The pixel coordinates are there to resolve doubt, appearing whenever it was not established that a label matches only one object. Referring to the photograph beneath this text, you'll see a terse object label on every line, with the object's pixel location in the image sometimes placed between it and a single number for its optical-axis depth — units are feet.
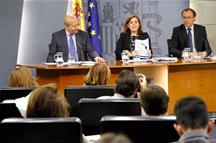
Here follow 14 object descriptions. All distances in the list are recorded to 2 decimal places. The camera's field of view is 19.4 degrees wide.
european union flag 37.54
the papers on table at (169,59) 29.40
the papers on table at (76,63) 27.60
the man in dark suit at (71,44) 30.19
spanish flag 36.49
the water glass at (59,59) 27.54
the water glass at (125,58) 28.86
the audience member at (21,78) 20.25
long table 27.83
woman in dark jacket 31.00
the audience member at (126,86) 17.11
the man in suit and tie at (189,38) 32.19
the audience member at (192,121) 9.10
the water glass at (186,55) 29.59
